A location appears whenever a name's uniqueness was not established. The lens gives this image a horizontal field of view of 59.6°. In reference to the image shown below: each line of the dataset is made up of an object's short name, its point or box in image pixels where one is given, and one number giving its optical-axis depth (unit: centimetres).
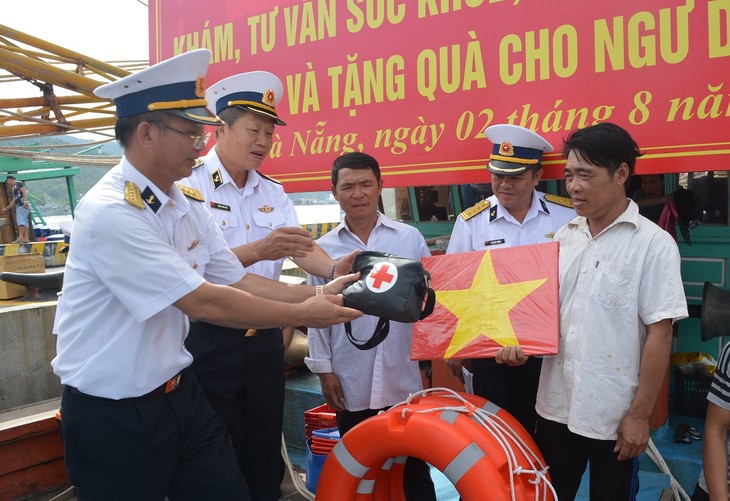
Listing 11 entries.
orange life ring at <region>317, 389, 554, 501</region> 221
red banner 264
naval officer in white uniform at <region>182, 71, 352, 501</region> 271
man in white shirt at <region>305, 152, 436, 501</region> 289
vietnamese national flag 240
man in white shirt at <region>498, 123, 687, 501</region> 218
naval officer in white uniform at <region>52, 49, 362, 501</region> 193
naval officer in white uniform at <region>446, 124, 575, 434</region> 299
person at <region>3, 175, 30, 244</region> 2044
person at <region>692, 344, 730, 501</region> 220
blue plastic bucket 370
